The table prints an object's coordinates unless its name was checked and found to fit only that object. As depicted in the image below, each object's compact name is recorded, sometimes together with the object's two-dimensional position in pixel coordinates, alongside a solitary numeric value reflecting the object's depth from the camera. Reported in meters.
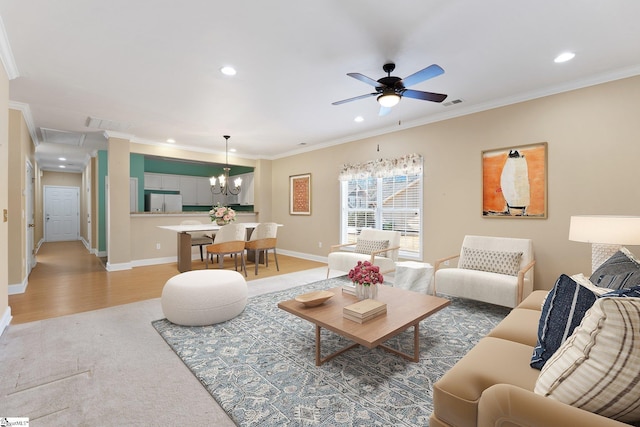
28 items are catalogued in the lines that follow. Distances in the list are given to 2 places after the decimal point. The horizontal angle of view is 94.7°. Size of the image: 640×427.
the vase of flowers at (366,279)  2.54
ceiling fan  2.55
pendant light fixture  5.95
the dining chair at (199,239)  5.86
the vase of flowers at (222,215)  5.41
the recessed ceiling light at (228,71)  3.00
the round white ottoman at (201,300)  2.82
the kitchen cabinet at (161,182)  8.23
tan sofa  0.91
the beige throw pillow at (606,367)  0.89
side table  3.80
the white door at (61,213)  9.74
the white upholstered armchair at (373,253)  4.36
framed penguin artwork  3.61
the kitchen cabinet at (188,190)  8.87
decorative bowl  2.38
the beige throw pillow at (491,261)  3.39
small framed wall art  6.75
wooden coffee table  1.95
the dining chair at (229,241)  4.90
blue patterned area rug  1.68
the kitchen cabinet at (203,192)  9.20
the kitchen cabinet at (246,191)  7.94
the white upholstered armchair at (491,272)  3.11
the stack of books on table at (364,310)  2.13
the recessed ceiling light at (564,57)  2.75
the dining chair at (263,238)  5.28
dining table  5.20
